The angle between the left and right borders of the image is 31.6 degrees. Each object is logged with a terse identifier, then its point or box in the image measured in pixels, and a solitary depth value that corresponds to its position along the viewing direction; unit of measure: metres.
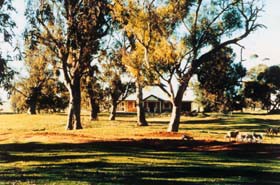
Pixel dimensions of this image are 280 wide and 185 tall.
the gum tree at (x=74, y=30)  49.62
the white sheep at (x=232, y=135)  37.14
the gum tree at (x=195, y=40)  44.34
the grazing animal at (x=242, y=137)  35.31
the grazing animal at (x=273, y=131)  41.58
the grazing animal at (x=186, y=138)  37.02
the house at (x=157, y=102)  109.88
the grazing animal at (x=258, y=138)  34.59
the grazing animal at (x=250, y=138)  34.72
